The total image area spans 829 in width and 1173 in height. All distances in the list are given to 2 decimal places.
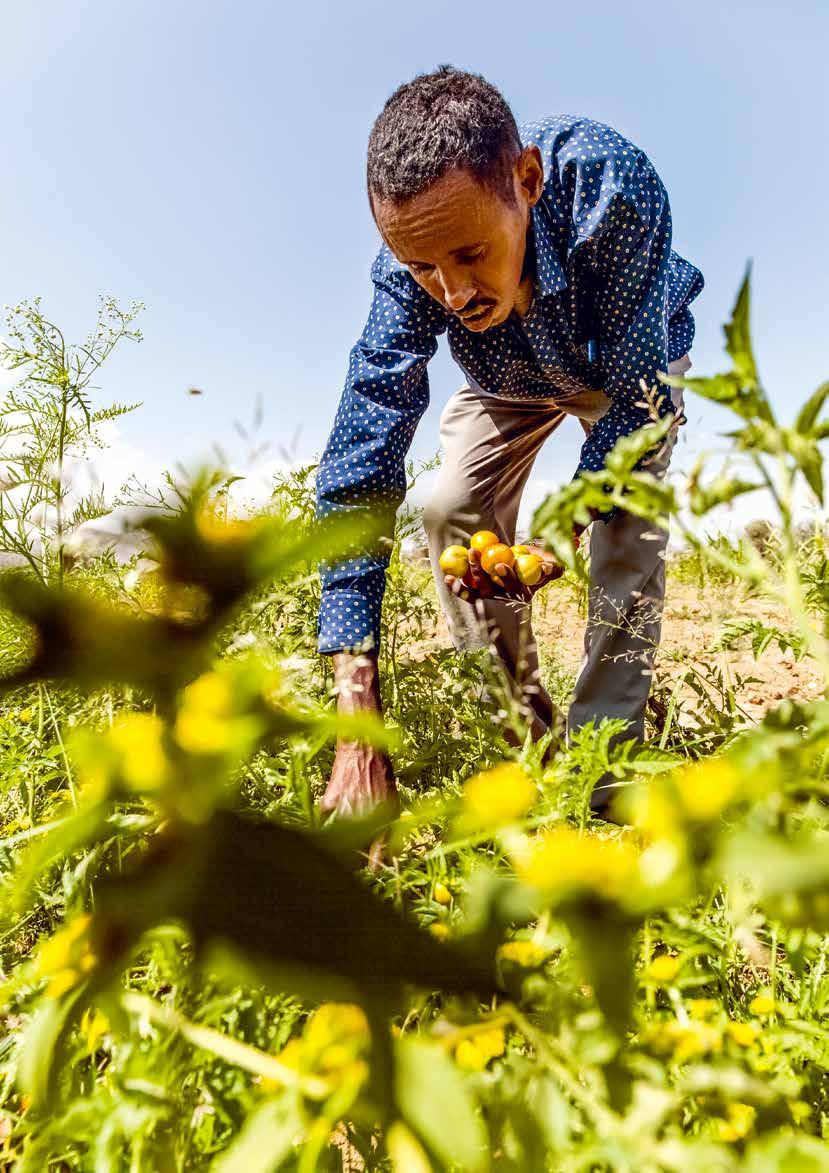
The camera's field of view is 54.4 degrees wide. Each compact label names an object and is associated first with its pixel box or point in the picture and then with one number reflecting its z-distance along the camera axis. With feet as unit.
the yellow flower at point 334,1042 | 1.30
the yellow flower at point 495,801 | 1.47
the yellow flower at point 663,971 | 2.06
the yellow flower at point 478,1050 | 1.97
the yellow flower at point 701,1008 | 2.23
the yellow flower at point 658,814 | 1.13
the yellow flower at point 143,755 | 1.04
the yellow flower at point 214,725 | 1.03
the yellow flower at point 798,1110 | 1.96
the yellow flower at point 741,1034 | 2.27
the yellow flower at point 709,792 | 1.12
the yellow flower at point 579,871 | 1.15
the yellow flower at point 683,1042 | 1.75
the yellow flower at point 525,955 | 1.79
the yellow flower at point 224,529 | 0.88
